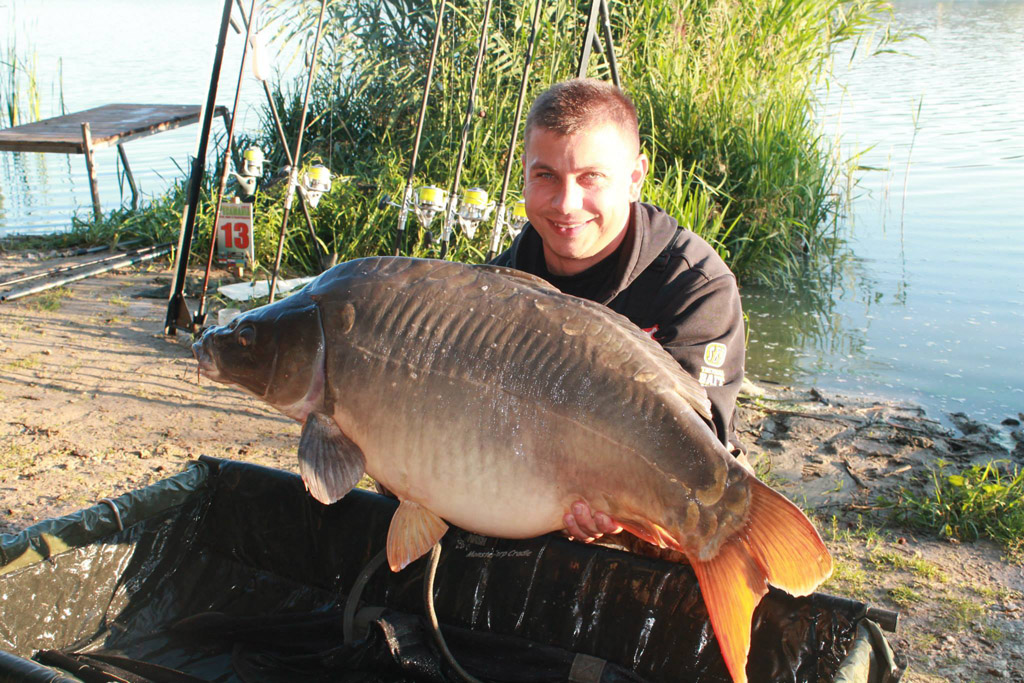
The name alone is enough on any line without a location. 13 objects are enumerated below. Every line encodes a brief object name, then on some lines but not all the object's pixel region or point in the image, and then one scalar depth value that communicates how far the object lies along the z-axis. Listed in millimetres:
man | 1830
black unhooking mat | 1753
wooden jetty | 6004
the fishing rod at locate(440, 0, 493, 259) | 3306
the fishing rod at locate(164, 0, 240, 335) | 3236
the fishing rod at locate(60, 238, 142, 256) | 5332
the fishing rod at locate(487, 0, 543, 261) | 3188
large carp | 1316
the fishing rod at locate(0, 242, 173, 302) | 4246
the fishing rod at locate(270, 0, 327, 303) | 3494
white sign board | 4523
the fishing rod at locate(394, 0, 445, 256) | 3332
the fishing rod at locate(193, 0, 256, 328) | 3428
